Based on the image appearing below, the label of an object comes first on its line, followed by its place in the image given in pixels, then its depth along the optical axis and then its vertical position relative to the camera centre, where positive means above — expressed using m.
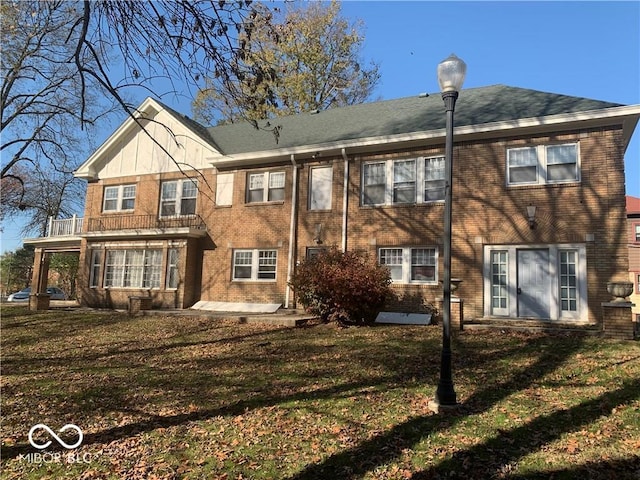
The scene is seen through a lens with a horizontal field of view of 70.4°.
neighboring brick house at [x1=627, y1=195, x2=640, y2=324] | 34.28 +3.85
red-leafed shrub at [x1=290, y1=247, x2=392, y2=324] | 12.66 -0.10
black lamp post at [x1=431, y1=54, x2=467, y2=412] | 5.96 +1.10
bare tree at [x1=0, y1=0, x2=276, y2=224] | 4.94 +2.73
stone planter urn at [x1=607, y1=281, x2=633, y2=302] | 10.60 +0.11
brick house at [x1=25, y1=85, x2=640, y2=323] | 12.96 +2.86
